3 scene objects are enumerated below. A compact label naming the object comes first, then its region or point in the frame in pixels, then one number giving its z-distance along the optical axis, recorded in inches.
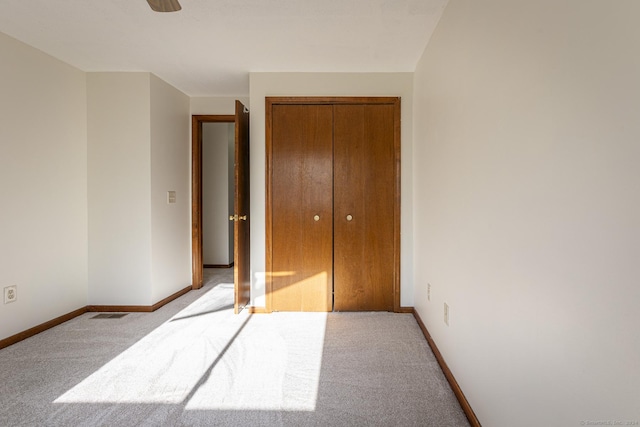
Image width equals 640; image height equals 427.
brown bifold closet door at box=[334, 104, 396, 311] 135.4
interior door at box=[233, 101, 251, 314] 130.3
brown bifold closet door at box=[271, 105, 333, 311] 135.7
